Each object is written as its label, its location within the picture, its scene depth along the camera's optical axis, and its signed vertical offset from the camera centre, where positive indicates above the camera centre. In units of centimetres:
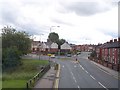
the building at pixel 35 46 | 6675 +49
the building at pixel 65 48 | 5821 -66
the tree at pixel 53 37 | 7444 +729
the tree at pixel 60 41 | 6514 +380
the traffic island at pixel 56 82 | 1032 -420
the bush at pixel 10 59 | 2039 -255
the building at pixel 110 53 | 2444 -169
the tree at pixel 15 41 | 2203 +157
